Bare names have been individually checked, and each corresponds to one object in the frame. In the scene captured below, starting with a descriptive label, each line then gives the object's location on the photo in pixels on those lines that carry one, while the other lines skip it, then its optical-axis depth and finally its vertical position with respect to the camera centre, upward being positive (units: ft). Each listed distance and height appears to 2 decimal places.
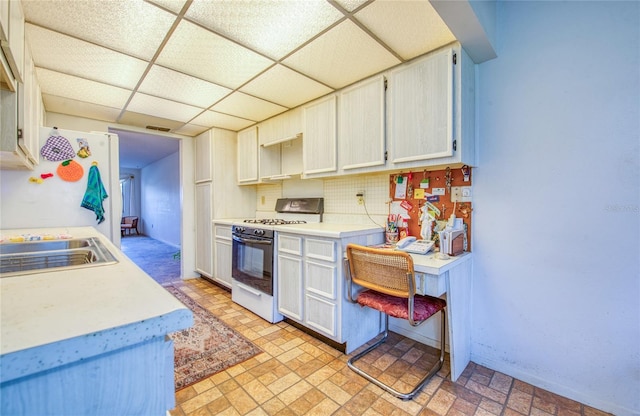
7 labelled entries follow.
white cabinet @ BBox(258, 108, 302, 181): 10.27 +2.51
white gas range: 8.77 -1.76
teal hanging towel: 8.31 +0.41
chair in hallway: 31.08 -1.87
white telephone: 6.38 -0.96
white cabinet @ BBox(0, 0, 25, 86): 3.70 +2.47
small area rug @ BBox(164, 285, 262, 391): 6.29 -3.71
